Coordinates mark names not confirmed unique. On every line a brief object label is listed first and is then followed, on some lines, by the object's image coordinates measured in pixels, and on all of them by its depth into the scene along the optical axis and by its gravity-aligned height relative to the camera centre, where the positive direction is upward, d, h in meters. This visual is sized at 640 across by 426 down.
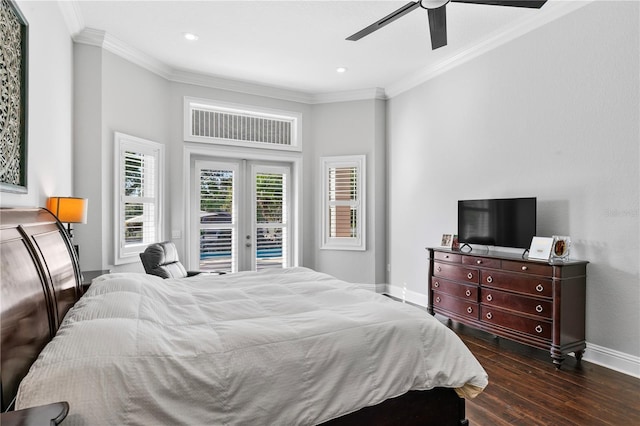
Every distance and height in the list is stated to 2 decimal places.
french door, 5.25 -0.08
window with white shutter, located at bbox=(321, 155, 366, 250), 5.80 +0.14
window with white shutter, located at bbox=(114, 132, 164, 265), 4.18 +0.18
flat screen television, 3.48 -0.11
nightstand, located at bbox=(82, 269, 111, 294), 3.38 -0.63
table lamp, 2.83 +0.01
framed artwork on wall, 1.87 +0.62
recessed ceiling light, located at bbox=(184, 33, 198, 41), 3.95 +1.92
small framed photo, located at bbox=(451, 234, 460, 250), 4.26 -0.39
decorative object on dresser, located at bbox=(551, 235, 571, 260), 3.17 -0.31
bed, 1.24 -0.57
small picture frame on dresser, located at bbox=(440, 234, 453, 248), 4.38 -0.36
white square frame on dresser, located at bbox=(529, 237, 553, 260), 3.20 -0.33
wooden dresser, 3.03 -0.81
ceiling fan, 2.49 +1.46
